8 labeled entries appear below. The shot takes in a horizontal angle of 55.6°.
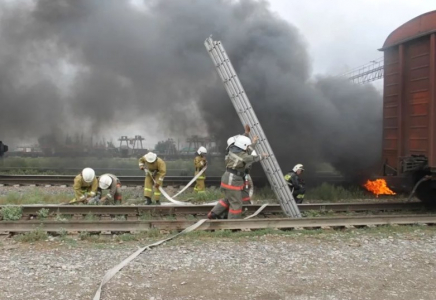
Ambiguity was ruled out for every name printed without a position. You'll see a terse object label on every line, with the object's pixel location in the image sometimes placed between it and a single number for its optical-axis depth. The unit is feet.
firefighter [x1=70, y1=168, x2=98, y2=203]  23.29
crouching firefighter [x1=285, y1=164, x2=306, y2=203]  25.29
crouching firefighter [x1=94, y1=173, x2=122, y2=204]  24.35
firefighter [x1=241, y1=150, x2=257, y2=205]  19.95
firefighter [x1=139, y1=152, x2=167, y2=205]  25.12
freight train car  22.53
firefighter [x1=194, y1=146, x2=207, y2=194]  30.73
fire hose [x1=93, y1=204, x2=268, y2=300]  11.31
